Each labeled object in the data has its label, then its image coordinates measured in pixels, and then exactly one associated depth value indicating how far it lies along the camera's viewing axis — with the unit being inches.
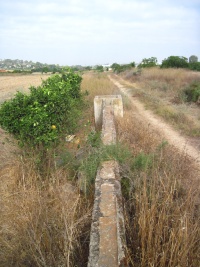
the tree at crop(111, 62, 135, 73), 1642.7
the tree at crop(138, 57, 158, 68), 1218.0
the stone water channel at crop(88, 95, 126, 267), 69.1
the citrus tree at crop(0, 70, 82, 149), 173.6
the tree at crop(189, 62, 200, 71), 882.0
